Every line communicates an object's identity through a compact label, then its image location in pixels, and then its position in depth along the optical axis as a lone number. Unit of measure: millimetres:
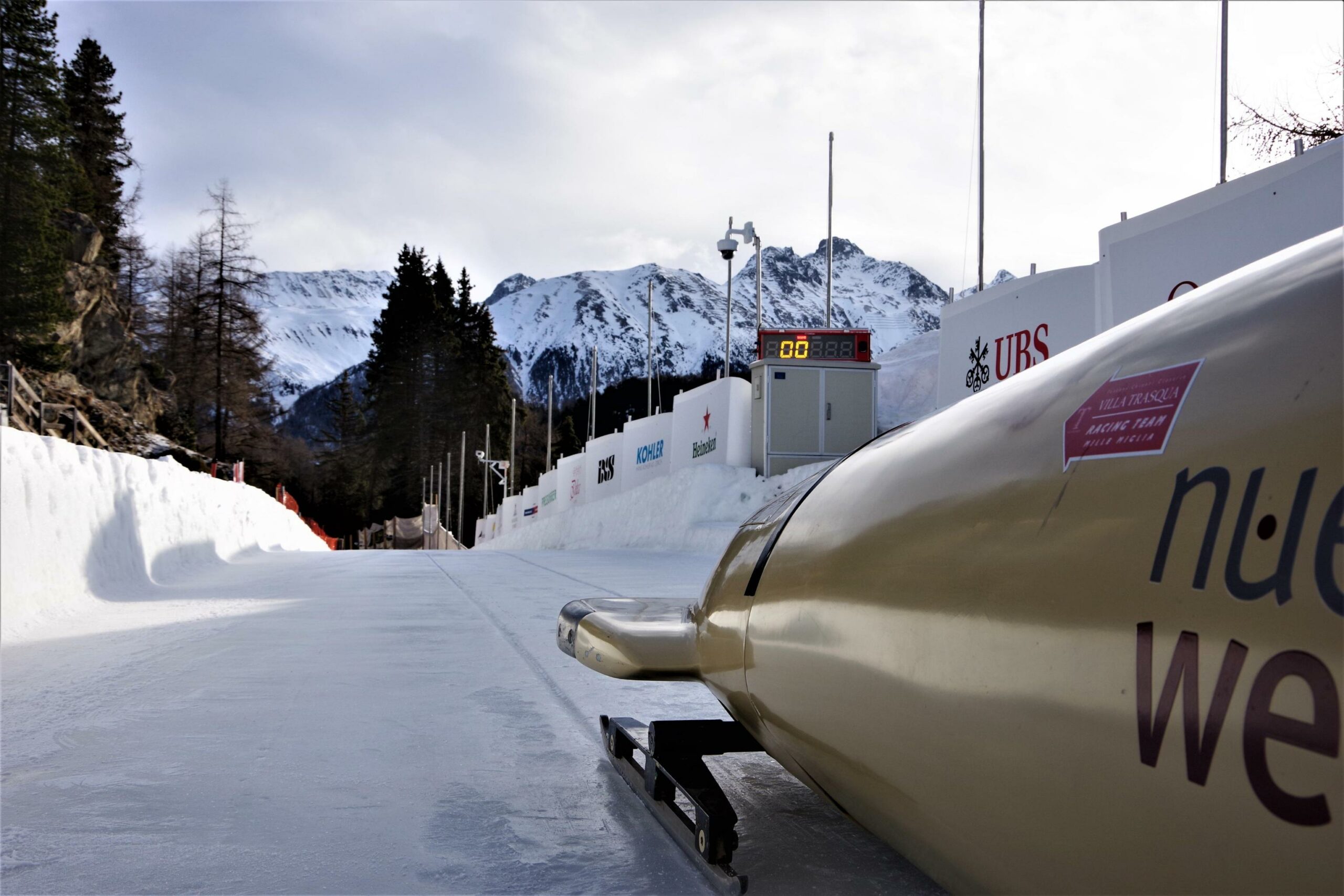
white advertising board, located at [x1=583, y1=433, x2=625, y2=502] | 25672
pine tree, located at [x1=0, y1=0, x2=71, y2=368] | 29562
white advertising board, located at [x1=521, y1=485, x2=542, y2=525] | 37406
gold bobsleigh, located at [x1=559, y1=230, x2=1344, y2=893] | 1044
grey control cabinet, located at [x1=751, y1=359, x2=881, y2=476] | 18109
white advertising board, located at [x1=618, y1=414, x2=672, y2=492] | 22312
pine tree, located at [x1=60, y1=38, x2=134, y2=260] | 45844
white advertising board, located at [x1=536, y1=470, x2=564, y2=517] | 33344
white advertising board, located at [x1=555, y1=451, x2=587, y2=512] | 29744
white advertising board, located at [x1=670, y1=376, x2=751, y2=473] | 19422
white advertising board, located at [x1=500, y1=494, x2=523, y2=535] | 41156
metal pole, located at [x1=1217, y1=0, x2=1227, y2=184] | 10039
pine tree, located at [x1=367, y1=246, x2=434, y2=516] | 77500
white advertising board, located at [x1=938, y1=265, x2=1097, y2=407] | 10148
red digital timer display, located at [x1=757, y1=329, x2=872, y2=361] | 18094
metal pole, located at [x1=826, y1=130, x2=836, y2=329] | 22766
